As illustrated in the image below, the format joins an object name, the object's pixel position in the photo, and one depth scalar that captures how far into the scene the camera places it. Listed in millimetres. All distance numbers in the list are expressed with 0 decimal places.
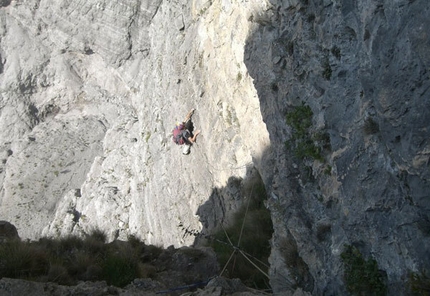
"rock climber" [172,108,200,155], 14805
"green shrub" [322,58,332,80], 5809
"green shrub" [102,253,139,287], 7633
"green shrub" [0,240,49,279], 6887
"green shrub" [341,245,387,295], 4898
